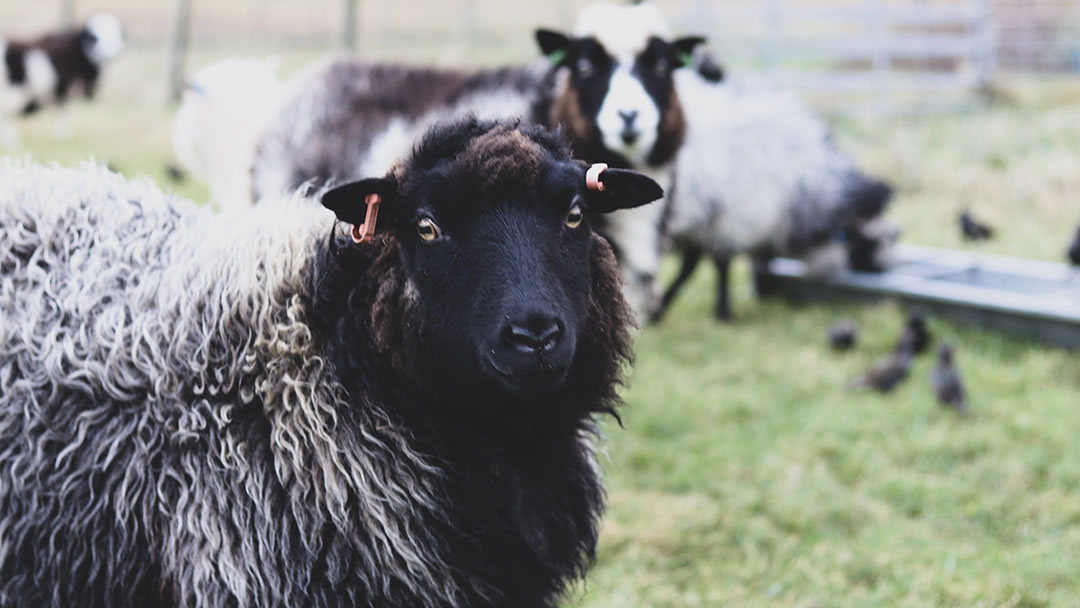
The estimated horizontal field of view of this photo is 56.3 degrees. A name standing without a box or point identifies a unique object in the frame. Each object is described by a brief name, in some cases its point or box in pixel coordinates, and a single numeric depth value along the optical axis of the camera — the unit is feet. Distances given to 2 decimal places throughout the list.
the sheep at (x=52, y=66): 50.01
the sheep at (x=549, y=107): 16.88
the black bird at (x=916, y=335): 21.15
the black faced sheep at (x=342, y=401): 8.81
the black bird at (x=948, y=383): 18.81
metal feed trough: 21.25
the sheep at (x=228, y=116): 21.75
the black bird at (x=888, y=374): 20.16
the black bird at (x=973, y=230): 22.84
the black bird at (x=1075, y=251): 20.33
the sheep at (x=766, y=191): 23.70
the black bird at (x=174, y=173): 39.37
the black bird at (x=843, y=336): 22.57
